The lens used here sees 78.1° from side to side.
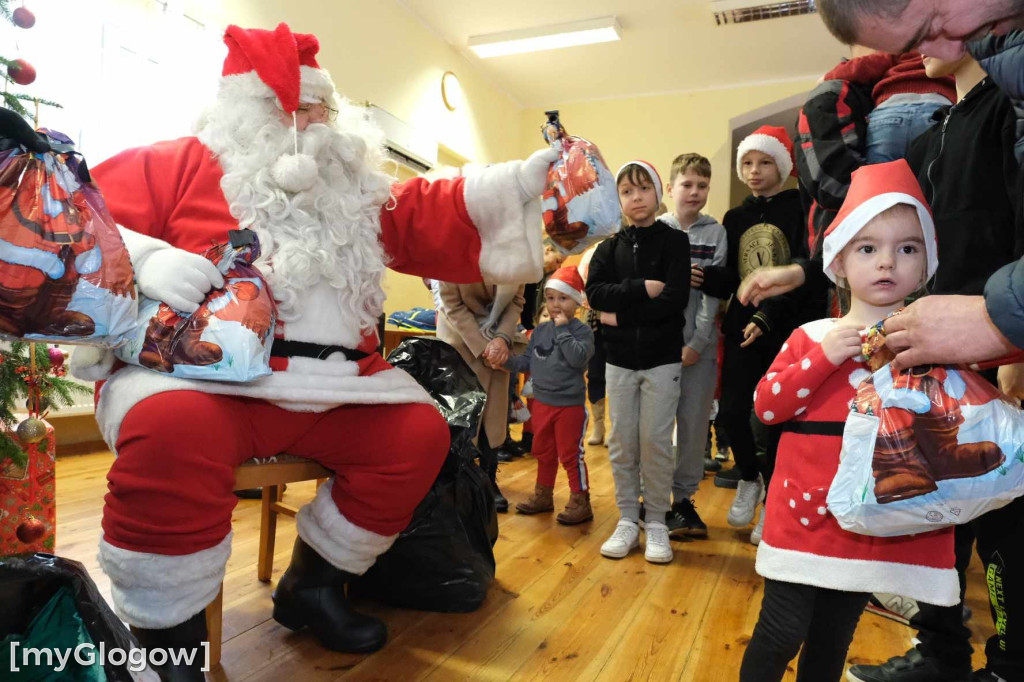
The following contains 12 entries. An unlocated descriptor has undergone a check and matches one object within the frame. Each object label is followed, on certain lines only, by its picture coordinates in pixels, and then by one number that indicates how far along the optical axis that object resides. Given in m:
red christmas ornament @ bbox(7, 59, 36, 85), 1.58
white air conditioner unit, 4.66
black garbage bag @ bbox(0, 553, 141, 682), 0.75
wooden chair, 1.21
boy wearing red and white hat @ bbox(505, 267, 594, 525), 2.47
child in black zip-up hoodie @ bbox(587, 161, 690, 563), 2.06
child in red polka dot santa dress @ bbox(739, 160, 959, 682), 0.99
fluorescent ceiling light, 5.09
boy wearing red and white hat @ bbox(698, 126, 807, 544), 2.09
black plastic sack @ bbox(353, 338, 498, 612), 1.59
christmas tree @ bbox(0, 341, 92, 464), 1.56
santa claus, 1.04
